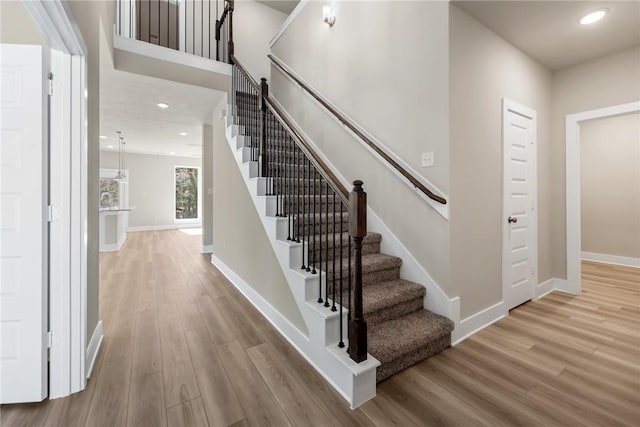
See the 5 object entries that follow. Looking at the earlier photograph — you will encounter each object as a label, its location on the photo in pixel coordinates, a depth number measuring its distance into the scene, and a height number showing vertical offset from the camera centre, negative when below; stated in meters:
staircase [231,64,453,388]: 1.93 -0.65
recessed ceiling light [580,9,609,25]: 2.29 +1.63
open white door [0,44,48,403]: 1.57 -0.04
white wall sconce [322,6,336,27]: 3.45 +2.43
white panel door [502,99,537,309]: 2.78 +0.07
